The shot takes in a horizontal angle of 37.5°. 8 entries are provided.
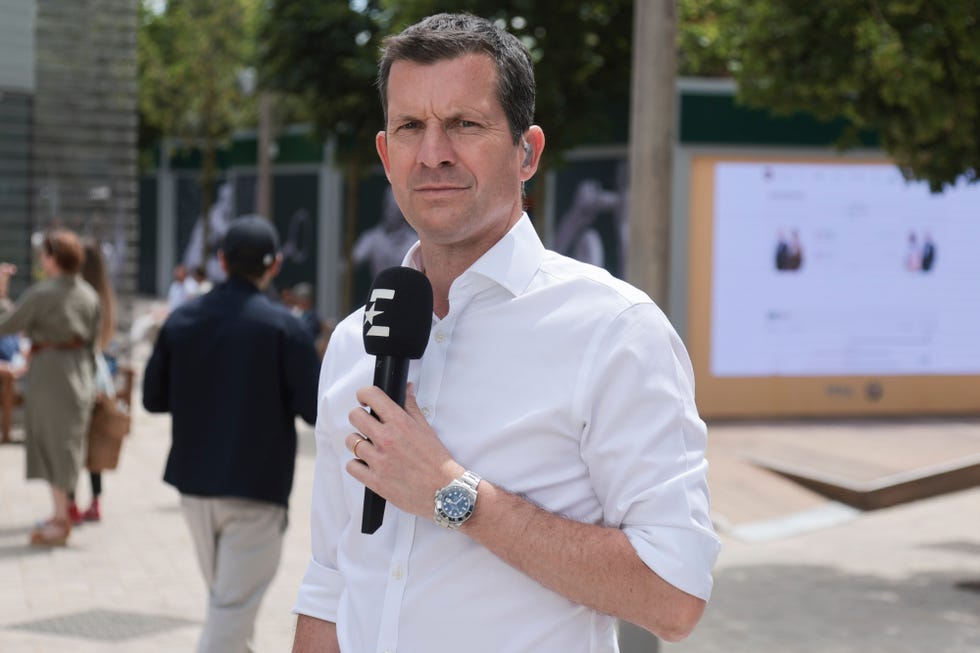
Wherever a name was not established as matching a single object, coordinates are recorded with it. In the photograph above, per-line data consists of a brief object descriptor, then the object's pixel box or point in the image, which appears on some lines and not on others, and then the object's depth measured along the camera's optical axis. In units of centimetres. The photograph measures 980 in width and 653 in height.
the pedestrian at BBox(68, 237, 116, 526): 1002
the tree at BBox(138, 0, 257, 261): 3606
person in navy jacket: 555
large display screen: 1773
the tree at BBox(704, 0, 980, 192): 814
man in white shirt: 199
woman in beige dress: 937
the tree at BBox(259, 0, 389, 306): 1931
